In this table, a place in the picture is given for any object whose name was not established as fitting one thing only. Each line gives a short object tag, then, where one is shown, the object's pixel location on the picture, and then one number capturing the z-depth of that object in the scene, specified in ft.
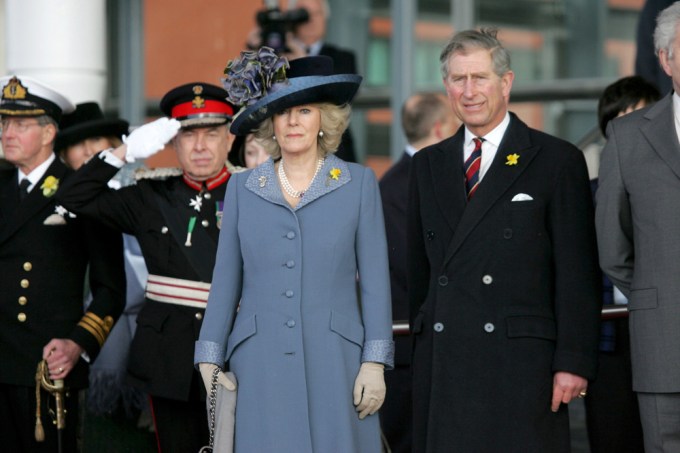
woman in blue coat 29.94
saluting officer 36.19
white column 54.39
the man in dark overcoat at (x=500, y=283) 30.35
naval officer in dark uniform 38.29
